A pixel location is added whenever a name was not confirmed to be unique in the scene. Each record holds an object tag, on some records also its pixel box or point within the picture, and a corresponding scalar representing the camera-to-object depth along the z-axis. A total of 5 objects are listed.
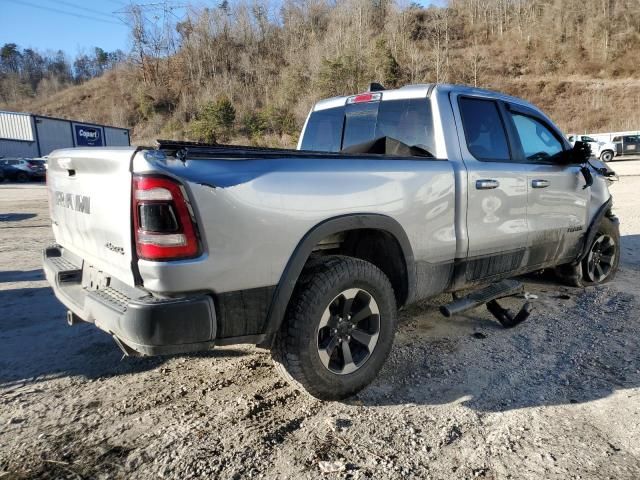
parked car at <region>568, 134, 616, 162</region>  32.69
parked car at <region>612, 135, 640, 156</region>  33.50
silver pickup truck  2.13
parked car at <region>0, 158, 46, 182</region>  27.91
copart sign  44.72
